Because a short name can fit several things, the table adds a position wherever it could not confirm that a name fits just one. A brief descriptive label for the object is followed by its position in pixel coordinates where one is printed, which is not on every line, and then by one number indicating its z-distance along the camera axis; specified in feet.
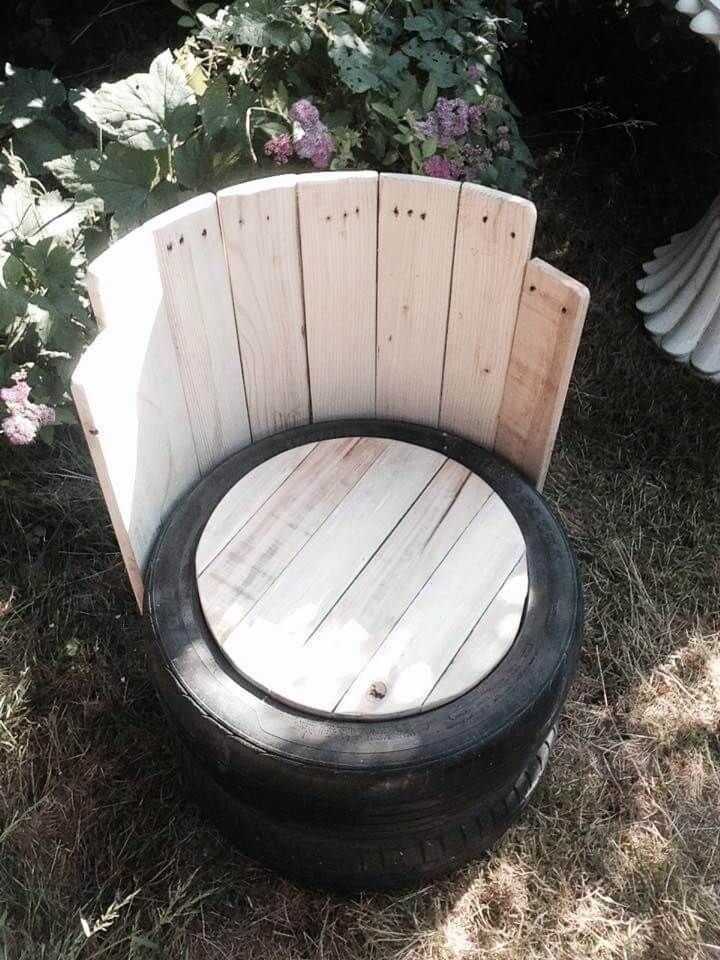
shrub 6.50
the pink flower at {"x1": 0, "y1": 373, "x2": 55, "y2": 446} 6.24
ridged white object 9.46
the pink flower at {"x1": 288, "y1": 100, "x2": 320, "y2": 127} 6.64
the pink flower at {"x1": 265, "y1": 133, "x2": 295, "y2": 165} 6.61
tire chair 5.05
